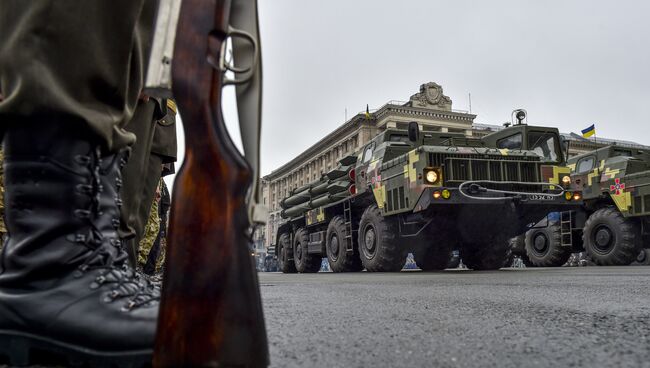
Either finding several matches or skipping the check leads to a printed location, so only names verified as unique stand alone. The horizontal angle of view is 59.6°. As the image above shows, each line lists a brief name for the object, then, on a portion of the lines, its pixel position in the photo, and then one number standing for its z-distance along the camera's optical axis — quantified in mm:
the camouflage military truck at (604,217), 9602
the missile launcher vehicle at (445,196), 7203
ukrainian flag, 19016
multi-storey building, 44250
